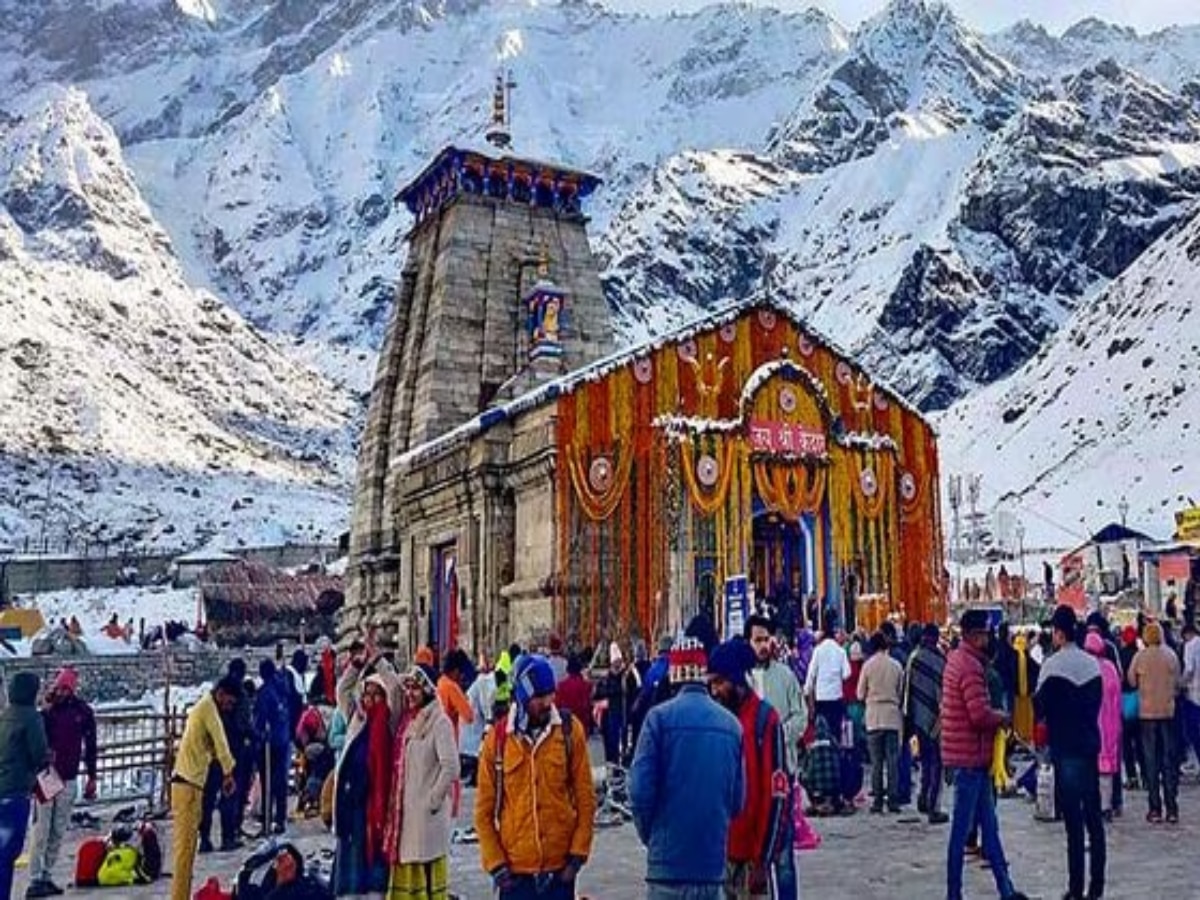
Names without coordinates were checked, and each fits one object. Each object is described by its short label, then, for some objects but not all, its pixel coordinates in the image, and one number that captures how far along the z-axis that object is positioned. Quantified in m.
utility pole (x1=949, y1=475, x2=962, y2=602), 56.40
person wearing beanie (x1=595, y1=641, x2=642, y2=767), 13.21
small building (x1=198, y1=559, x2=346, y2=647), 37.97
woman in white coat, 6.00
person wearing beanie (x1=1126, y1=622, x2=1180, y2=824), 9.62
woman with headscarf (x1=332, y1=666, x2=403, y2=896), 6.12
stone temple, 18.42
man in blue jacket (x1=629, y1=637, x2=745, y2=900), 4.70
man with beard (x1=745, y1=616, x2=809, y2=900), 7.54
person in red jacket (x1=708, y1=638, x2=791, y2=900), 5.21
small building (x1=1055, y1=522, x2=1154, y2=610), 36.97
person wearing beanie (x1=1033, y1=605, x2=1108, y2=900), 7.04
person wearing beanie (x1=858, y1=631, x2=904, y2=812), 10.48
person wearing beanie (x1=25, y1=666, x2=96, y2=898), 8.80
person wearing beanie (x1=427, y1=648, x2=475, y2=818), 10.29
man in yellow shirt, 7.52
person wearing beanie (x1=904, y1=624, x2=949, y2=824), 9.77
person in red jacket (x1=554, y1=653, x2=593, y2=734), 11.67
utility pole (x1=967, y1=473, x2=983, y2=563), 60.73
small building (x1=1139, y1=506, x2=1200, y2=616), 27.52
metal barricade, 13.33
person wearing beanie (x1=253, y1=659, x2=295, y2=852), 11.72
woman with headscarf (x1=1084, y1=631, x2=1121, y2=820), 9.54
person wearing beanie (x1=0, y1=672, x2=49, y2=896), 7.59
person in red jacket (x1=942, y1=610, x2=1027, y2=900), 6.82
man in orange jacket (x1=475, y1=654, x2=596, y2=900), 5.24
